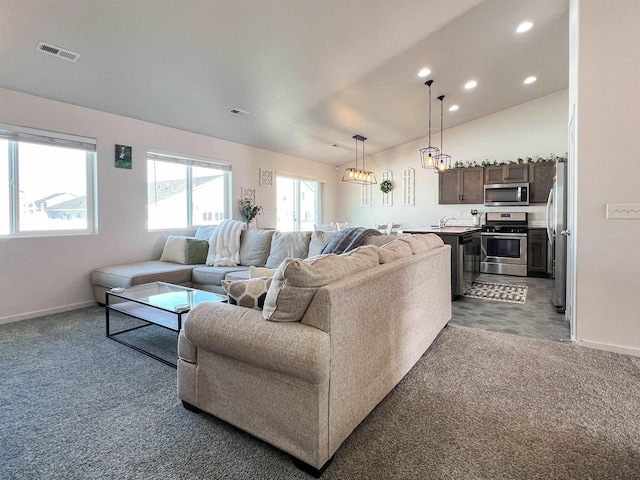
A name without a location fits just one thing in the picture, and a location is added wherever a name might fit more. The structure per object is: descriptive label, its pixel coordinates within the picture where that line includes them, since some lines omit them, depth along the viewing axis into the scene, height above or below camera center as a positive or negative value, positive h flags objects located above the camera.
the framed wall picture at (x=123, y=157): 4.17 +0.99
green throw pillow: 4.36 -0.20
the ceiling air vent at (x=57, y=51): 2.82 +1.59
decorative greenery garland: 6.13 +1.41
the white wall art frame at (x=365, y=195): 8.18 +0.98
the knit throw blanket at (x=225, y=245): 4.27 -0.12
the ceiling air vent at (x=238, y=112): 4.61 +1.72
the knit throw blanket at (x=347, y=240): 3.11 -0.04
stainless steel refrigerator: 3.65 +0.00
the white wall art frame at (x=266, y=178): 6.26 +1.09
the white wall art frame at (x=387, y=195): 7.88 +0.95
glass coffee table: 2.53 -0.53
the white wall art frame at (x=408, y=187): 7.57 +1.08
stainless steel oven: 6.03 -0.17
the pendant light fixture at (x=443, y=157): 4.80 +1.64
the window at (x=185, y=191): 4.71 +0.69
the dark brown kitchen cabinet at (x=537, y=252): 5.90 -0.30
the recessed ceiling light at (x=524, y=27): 3.75 +2.35
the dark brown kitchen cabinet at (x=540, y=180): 6.02 +0.98
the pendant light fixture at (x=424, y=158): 7.05 +1.65
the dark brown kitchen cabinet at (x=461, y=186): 6.70 +1.00
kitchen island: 4.29 -0.28
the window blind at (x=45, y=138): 3.34 +1.05
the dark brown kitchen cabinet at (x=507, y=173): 6.22 +1.17
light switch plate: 2.59 +0.19
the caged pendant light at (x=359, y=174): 6.04 +1.12
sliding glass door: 7.05 +0.72
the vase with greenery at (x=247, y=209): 5.80 +0.46
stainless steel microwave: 6.16 +0.77
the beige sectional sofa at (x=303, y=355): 1.38 -0.54
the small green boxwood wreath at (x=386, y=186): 7.84 +1.15
